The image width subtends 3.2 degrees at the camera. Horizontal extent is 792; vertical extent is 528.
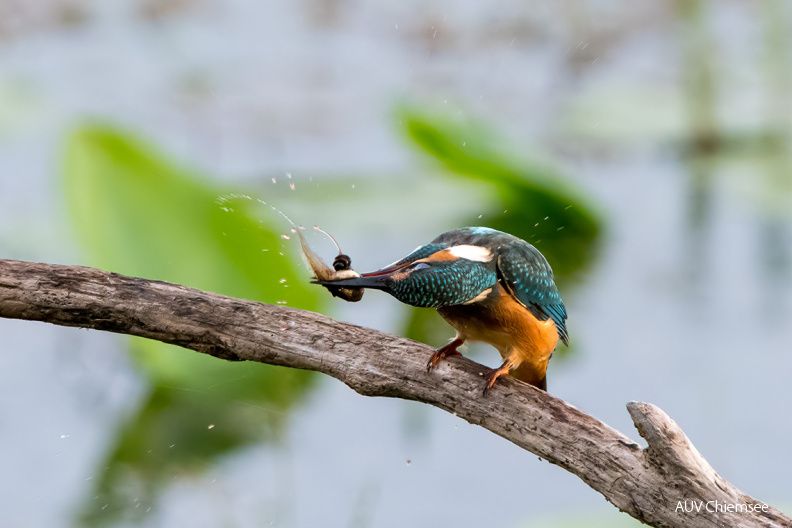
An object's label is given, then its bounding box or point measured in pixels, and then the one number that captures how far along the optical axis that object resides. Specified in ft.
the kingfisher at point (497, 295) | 18.91
